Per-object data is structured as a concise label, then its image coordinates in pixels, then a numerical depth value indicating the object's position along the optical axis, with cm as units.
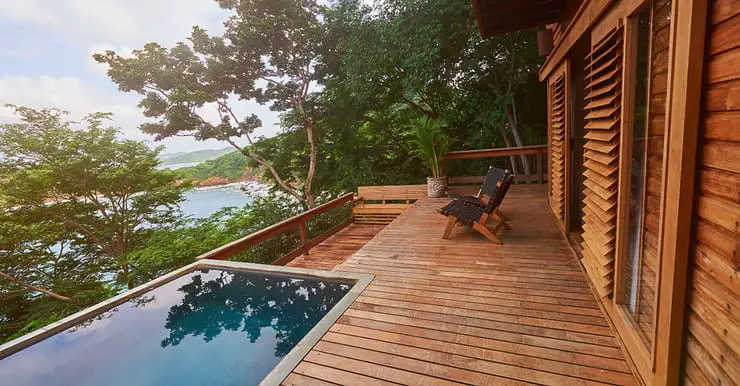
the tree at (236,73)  1005
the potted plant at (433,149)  663
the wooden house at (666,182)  102
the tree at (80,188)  745
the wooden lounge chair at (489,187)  416
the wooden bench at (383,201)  679
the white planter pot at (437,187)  681
